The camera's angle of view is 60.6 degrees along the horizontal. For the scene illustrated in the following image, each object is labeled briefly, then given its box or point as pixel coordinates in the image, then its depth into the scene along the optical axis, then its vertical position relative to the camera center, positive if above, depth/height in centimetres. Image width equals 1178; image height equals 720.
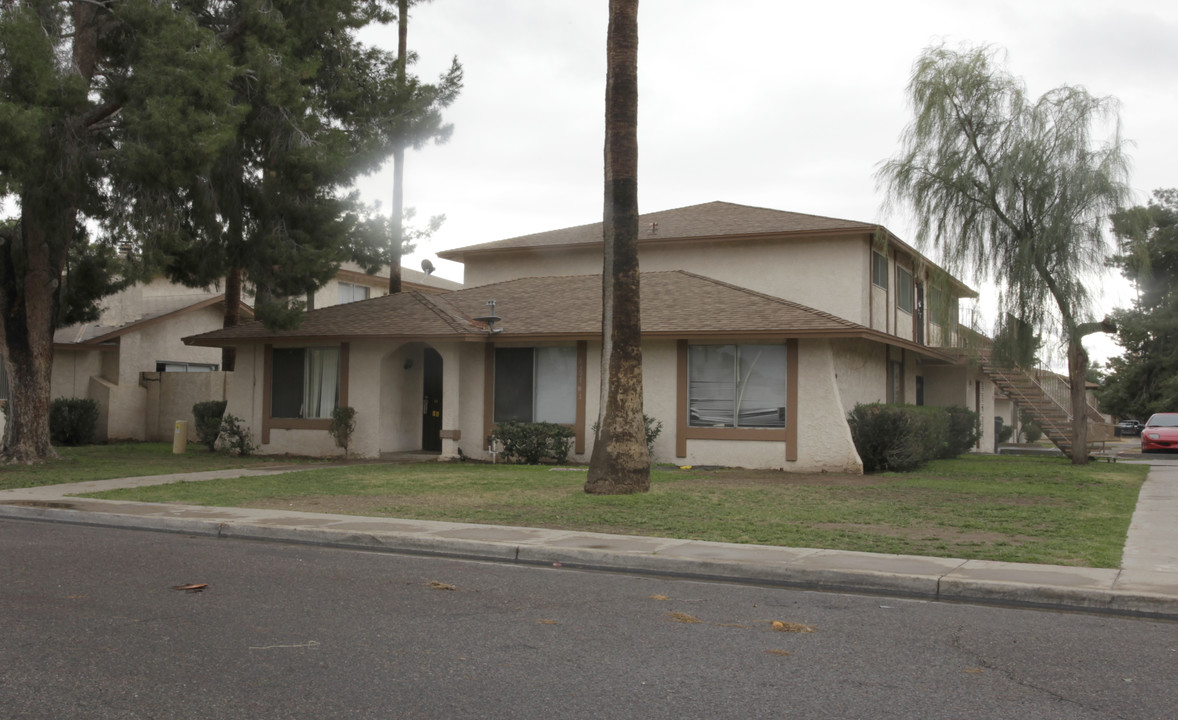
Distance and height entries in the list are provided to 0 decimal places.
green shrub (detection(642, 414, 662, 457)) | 2019 -27
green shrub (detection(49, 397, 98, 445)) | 2692 -31
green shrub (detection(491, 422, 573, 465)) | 2072 -53
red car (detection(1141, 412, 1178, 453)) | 3709 -51
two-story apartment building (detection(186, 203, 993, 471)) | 1956 +138
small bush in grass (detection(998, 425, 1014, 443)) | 4149 -56
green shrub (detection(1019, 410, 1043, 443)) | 4337 -54
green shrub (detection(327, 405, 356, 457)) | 2183 -27
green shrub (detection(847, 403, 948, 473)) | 1942 -33
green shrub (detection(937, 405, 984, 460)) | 2527 -30
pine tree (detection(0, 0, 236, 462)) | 1645 +455
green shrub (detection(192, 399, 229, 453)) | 2427 -23
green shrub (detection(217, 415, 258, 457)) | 2316 -56
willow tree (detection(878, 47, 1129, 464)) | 2161 +511
